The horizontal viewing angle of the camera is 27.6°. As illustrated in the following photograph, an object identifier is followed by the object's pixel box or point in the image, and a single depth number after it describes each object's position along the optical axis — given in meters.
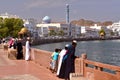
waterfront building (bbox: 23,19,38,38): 131.64
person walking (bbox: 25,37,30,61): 15.73
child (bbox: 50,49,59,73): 11.19
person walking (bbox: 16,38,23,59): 16.77
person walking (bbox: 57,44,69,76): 9.50
